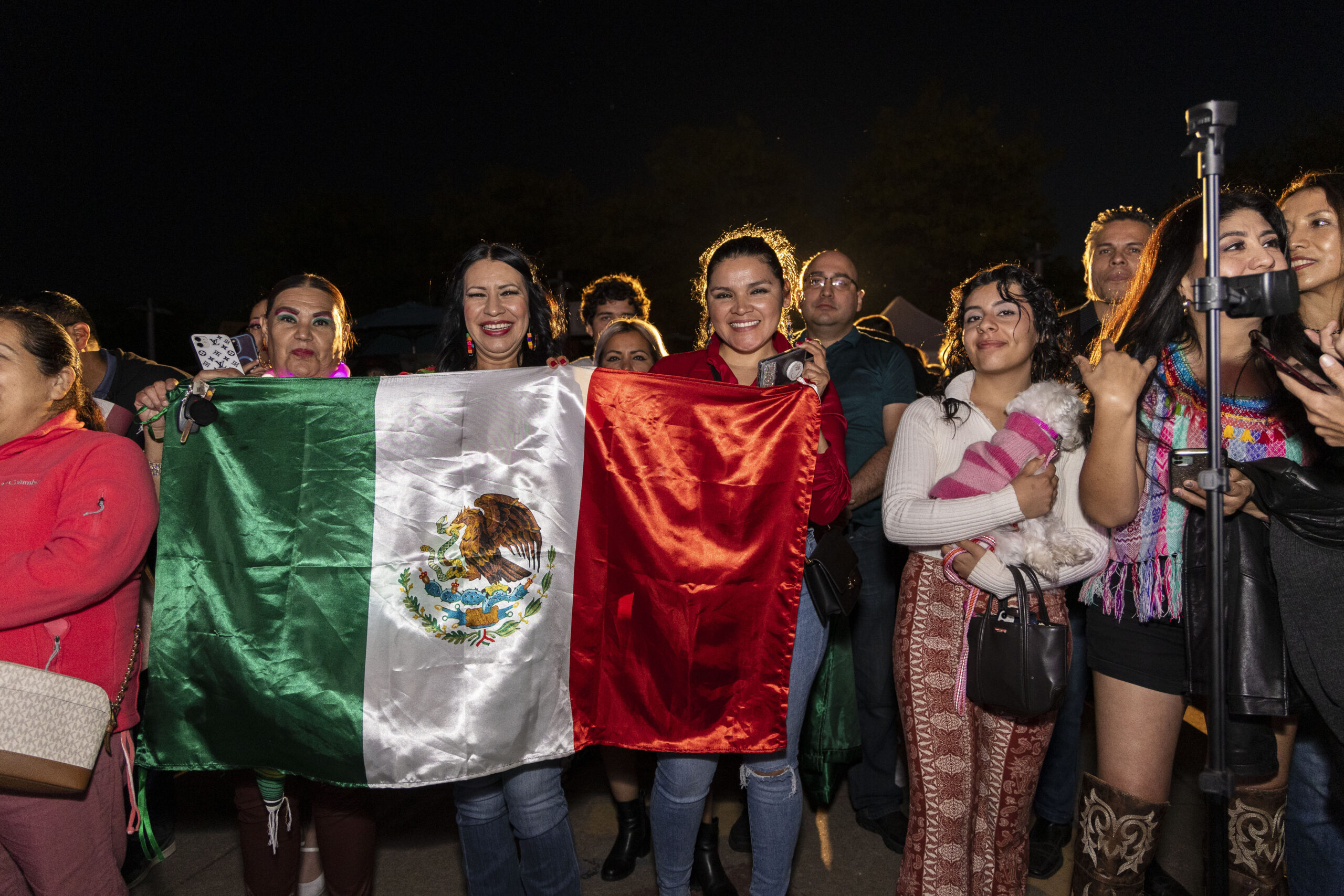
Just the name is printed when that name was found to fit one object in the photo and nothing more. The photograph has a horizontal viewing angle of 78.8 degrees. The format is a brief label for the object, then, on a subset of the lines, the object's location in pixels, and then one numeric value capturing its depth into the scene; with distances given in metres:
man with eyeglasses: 3.42
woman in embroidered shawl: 2.10
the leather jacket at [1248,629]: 1.97
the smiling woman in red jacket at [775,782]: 2.38
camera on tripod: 1.67
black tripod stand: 1.66
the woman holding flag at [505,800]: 2.29
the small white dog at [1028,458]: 2.27
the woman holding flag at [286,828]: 2.43
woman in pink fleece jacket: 1.98
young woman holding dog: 2.28
